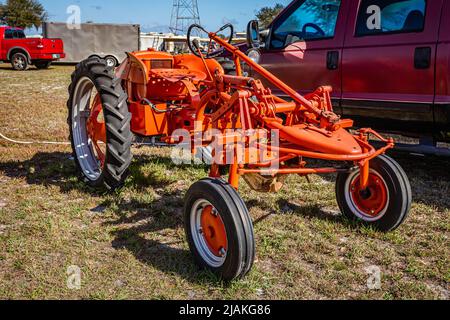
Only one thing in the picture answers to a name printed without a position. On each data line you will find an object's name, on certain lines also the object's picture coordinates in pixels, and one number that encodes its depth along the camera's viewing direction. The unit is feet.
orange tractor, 10.08
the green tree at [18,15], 137.90
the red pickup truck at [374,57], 14.78
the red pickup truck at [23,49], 68.90
